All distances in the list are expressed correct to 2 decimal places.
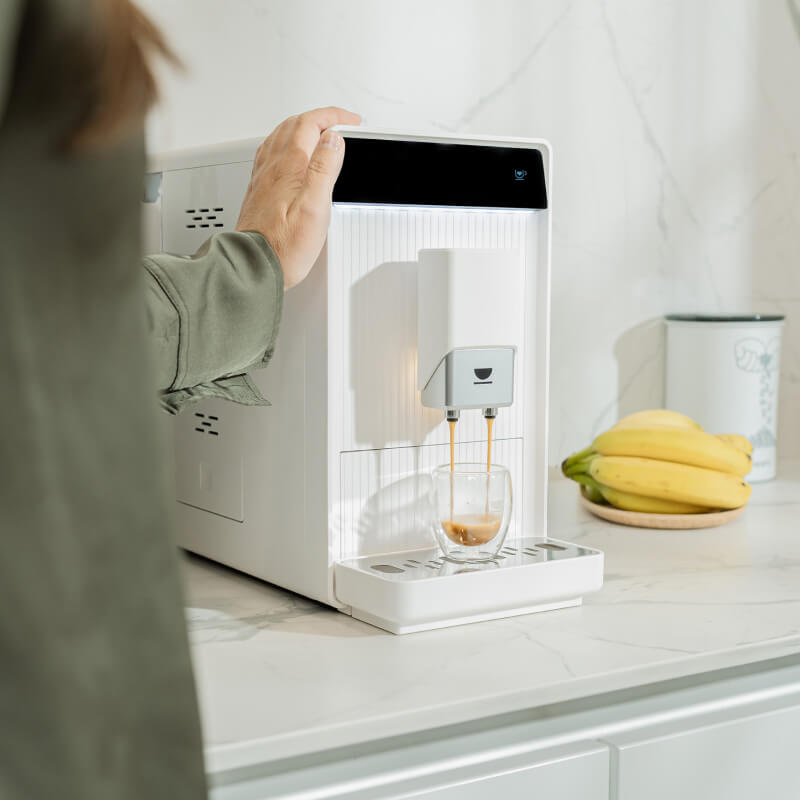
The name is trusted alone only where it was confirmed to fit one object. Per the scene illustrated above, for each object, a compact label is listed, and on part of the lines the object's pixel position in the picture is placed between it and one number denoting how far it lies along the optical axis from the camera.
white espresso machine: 1.41
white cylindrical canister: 1.94
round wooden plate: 1.71
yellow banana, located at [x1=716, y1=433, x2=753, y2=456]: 1.85
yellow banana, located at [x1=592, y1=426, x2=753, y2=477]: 1.72
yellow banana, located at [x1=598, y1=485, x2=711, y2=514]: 1.74
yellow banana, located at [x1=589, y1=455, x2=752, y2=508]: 1.71
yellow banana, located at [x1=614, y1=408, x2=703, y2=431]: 1.79
